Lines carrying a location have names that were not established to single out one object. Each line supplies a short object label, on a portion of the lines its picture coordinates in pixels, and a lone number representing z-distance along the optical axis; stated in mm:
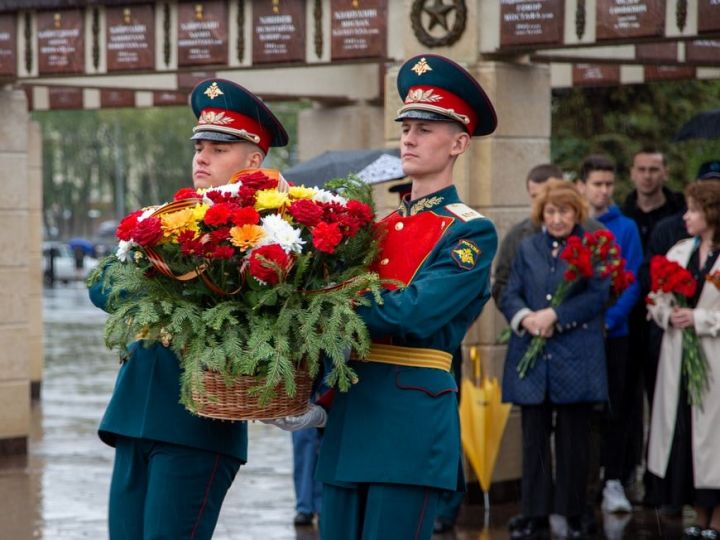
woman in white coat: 14579
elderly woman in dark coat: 14677
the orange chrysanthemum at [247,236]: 8050
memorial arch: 15023
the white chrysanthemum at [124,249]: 8487
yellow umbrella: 16040
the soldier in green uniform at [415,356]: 8253
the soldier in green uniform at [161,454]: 9097
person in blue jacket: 16567
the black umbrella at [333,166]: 15769
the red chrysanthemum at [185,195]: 8765
